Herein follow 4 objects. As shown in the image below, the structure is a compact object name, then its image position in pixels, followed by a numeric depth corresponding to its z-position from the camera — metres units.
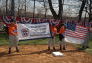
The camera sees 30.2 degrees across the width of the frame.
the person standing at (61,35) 10.55
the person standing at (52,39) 10.51
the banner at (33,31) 9.63
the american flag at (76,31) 11.44
